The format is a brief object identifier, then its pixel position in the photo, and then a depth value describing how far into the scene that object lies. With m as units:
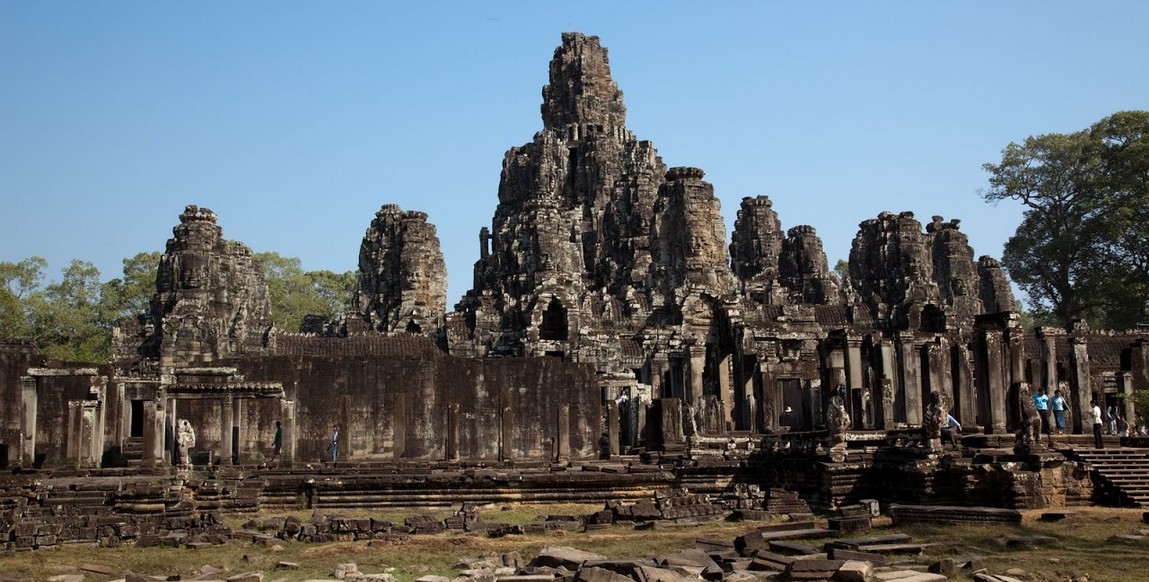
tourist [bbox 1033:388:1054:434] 27.17
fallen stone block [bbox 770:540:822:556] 16.20
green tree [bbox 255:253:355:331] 83.31
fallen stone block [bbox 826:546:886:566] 15.30
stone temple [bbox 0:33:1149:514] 26.80
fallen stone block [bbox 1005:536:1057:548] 17.14
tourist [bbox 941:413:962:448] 25.06
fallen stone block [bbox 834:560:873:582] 14.28
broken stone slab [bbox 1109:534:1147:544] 17.22
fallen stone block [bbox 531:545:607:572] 15.49
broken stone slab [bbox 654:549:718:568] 15.40
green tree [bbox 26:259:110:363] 58.09
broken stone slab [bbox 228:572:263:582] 14.83
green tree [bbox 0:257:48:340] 56.84
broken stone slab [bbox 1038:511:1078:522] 19.78
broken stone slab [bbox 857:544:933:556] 16.34
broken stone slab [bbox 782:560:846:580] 14.60
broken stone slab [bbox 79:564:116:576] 15.73
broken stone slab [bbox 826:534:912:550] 16.42
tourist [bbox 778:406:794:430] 37.66
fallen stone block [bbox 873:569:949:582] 14.09
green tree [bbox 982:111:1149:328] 59.31
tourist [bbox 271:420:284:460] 28.22
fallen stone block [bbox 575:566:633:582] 14.22
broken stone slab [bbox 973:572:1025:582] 14.04
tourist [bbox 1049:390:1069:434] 27.66
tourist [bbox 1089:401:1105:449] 25.06
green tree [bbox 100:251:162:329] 68.38
